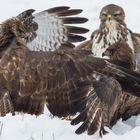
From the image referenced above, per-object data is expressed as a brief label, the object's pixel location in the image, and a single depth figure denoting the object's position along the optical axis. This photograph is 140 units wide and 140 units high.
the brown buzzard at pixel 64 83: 15.69
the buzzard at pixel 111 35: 20.86
